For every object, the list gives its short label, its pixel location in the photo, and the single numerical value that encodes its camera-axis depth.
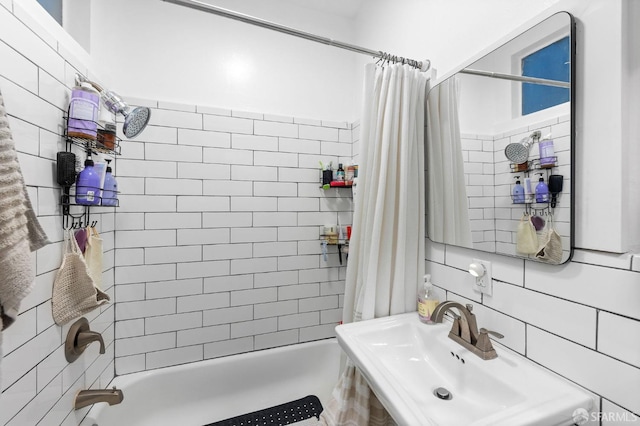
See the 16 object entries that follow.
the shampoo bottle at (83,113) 1.04
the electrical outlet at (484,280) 0.99
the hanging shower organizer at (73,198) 1.10
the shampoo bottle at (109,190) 1.22
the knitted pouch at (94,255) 1.20
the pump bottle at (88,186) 1.09
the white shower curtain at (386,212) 1.19
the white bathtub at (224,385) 1.55
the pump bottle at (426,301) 1.12
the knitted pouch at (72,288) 1.04
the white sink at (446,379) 0.65
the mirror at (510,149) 0.77
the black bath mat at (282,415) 1.60
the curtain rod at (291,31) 0.98
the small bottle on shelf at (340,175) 1.91
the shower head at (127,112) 1.20
